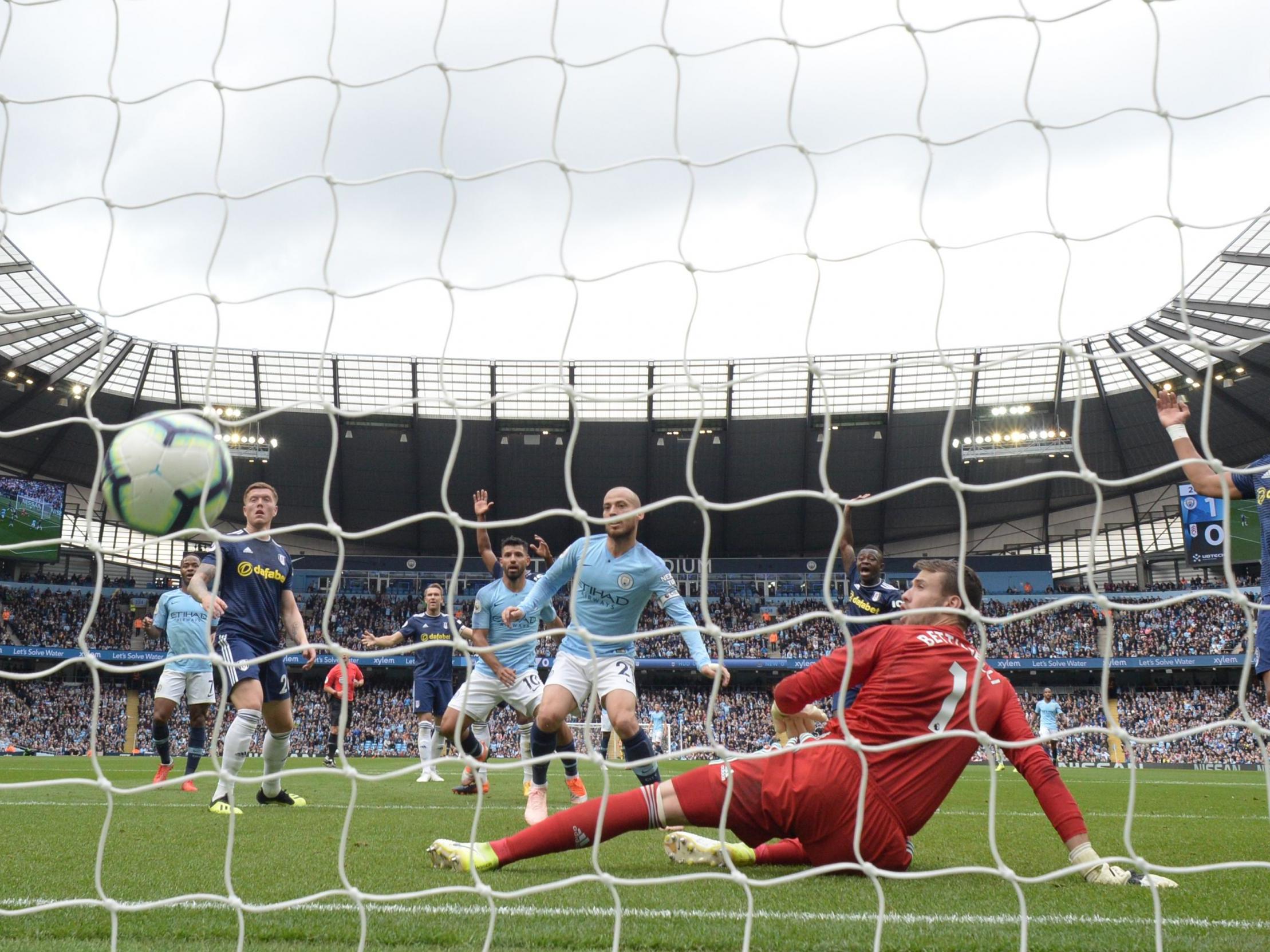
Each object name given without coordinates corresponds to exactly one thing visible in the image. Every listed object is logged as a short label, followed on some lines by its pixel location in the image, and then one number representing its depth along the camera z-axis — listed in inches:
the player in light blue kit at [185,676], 343.0
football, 166.4
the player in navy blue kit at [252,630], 250.1
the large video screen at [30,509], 1098.1
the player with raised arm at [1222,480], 155.2
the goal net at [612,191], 127.1
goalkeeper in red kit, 138.2
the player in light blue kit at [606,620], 228.5
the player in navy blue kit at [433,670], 437.7
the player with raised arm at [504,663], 297.6
